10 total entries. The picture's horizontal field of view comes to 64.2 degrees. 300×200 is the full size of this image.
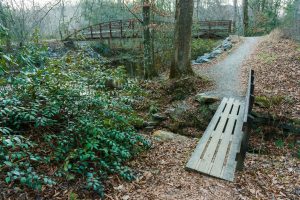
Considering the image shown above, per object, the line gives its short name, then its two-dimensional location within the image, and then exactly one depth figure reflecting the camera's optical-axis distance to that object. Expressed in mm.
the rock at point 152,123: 6582
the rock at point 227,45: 14741
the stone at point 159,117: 6875
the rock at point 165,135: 5713
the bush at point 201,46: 16805
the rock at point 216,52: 13474
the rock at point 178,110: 6892
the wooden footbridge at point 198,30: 19522
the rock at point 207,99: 7126
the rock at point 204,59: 12377
